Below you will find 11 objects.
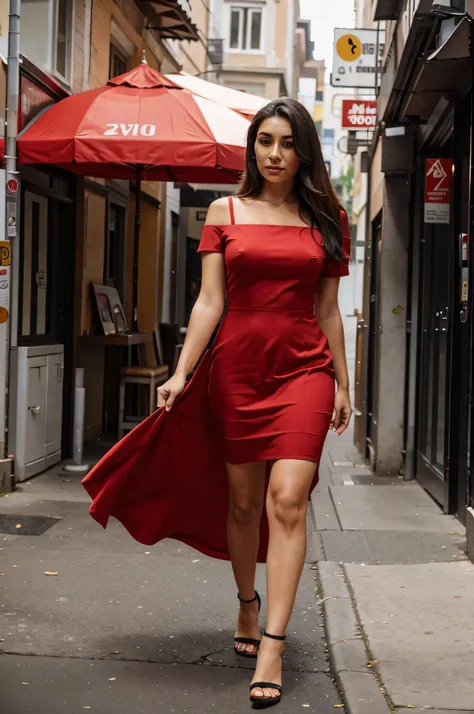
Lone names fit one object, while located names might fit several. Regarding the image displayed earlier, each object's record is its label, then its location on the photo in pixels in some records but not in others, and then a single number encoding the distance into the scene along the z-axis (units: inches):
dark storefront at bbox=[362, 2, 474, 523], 275.0
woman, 160.6
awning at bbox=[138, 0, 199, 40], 576.7
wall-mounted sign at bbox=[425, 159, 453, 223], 331.0
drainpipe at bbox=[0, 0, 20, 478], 327.6
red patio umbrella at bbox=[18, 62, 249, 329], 355.9
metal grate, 287.4
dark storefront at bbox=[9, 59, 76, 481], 355.3
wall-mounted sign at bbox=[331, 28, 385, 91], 481.7
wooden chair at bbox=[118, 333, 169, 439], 444.5
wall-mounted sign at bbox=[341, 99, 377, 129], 525.6
